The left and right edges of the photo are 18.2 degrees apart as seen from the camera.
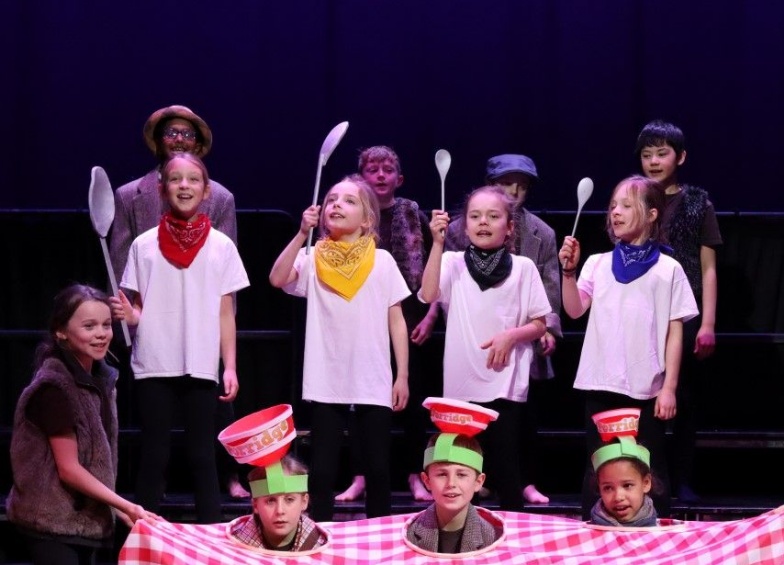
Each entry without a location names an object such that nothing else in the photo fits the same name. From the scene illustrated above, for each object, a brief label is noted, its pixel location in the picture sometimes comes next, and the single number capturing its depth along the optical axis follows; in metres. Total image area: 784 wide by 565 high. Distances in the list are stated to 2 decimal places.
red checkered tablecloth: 6.04
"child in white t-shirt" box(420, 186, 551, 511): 8.25
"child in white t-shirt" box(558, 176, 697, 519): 8.21
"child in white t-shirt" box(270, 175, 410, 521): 7.99
